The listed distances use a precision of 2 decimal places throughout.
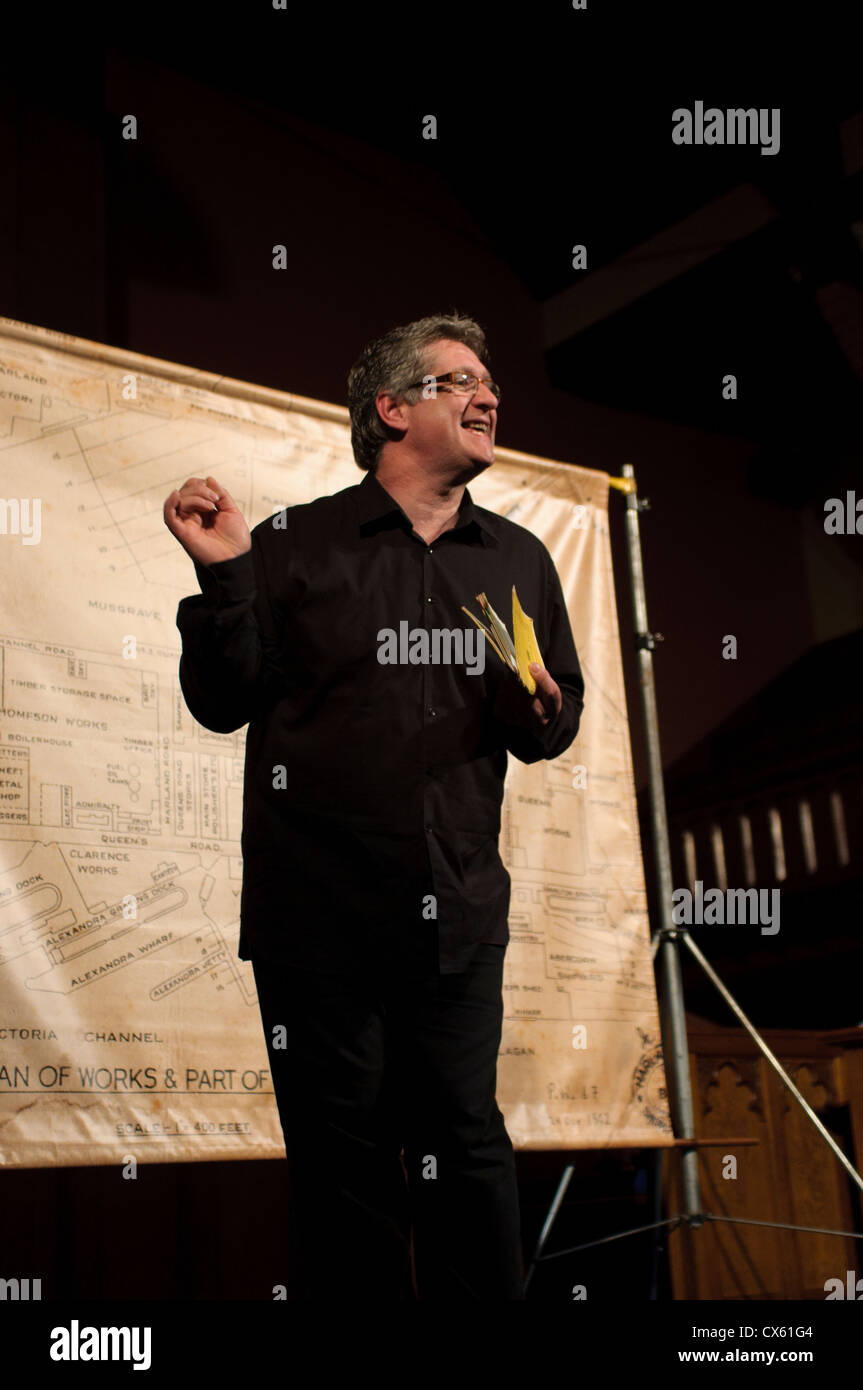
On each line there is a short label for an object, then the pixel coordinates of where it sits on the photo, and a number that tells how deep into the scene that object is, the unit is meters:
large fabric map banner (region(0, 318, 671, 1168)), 2.33
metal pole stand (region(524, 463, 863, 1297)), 2.70
